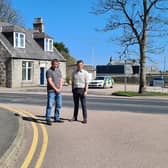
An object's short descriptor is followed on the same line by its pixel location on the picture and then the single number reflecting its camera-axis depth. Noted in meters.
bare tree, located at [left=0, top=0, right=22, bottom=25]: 42.19
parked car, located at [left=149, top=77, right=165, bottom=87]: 31.45
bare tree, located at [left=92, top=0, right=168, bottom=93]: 19.51
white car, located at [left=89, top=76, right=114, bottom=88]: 28.17
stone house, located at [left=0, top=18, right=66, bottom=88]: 25.68
